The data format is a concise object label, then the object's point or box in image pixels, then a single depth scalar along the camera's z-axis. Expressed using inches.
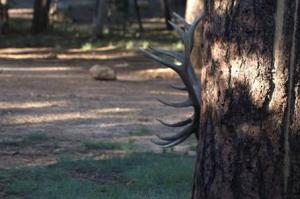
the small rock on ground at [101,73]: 642.8
